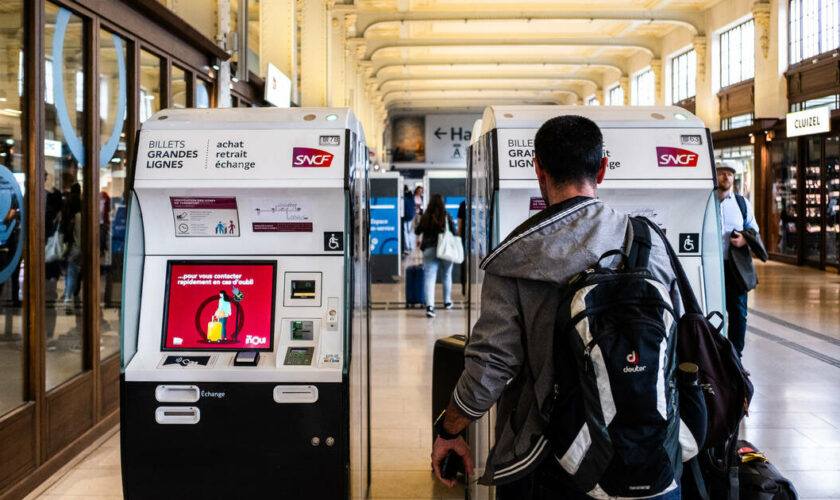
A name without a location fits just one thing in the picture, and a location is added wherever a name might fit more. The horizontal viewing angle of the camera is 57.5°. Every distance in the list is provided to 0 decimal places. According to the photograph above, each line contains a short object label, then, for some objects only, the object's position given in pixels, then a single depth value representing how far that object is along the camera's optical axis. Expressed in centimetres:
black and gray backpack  168
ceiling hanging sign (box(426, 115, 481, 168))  3600
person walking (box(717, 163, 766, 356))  564
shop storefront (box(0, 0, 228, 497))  385
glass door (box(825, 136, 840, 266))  1462
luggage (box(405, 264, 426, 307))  1052
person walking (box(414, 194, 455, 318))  904
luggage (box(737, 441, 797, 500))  271
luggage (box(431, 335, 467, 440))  371
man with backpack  169
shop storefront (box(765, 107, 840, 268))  1475
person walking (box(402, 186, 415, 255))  1903
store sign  1407
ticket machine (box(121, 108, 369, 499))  290
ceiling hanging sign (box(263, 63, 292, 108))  928
